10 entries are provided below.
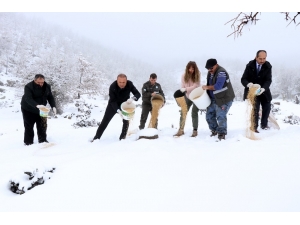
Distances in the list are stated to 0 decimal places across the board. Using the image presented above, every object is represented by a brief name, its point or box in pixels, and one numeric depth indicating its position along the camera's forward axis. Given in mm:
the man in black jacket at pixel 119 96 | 4645
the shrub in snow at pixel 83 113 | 9953
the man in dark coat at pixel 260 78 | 4203
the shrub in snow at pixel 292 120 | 9299
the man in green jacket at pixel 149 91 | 5273
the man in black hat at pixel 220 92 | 4055
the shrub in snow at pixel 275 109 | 12895
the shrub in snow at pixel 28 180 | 2494
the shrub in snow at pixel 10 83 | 33888
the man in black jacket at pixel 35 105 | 4844
